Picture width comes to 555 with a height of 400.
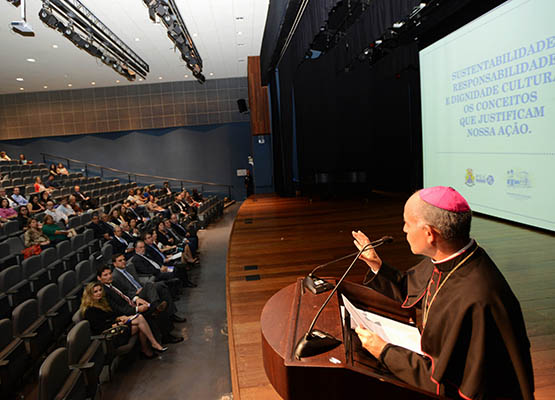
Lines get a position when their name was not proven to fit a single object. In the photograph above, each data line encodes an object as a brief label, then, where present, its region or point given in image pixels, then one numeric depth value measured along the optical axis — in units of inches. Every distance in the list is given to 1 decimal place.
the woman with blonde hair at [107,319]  159.9
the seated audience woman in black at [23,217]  312.9
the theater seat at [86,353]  123.3
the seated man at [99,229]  303.4
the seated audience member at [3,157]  543.8
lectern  46.1
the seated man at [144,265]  231.8
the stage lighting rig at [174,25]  236.8
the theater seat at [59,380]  104.0
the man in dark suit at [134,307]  176.4
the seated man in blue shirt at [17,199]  369.1
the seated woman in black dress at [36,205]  349.9
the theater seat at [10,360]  125.4
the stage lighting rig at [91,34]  264.4
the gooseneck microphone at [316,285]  66.5
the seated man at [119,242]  287.1
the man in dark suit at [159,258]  252.8
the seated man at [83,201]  420.6
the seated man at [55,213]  334.7
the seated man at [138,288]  193.8
